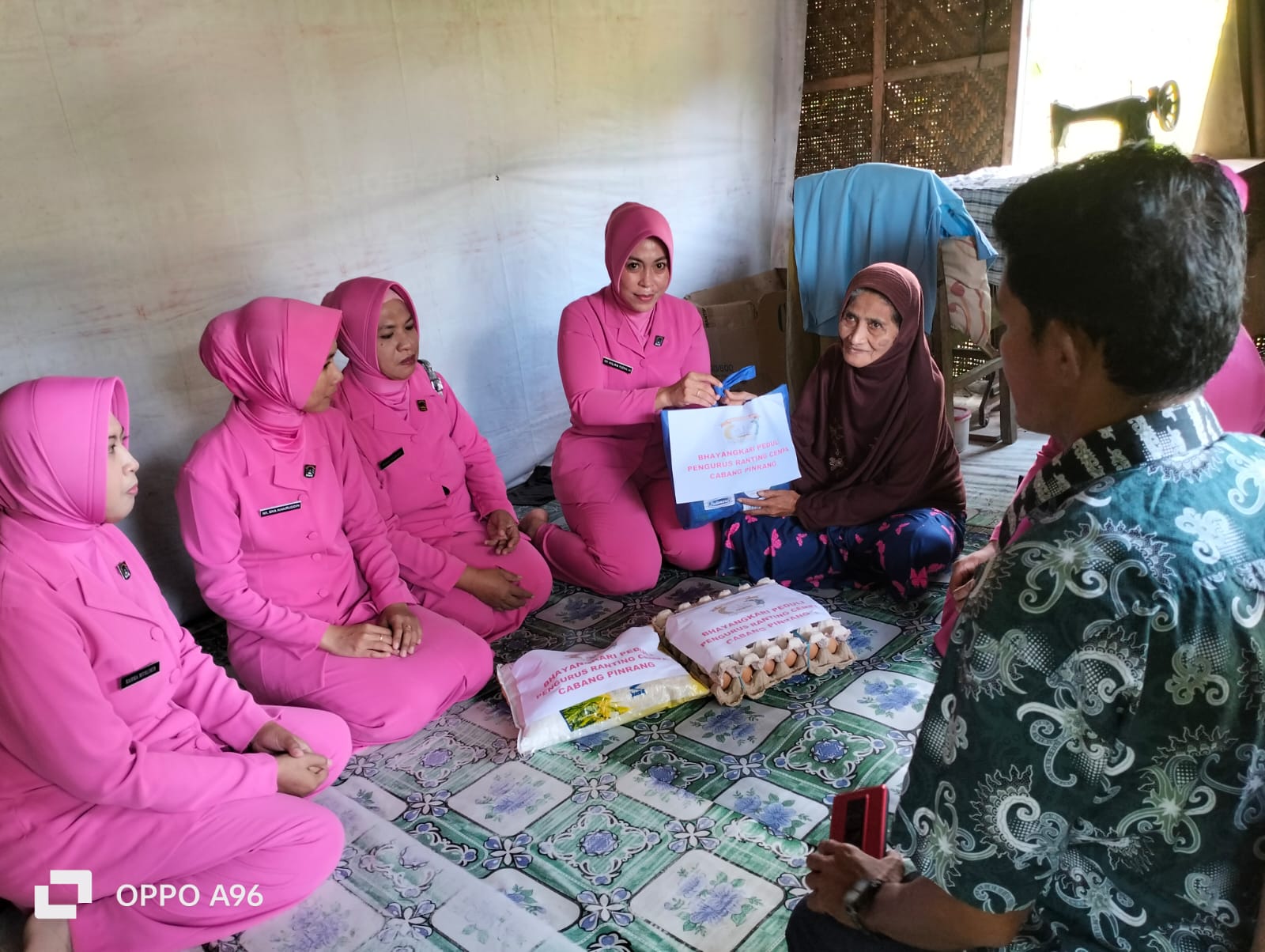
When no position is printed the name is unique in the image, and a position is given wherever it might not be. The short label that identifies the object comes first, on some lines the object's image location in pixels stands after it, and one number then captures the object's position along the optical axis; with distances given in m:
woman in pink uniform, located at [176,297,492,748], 1.78
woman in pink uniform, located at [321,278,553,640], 2.17
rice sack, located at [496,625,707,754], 1.78
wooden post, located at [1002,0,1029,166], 3.67
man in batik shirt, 0.65
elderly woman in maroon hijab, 2.23
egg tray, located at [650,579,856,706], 1.85
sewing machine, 2.69
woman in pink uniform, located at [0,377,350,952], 1.28
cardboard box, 3.54
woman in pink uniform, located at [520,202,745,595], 2.43
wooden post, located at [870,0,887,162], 4.13
